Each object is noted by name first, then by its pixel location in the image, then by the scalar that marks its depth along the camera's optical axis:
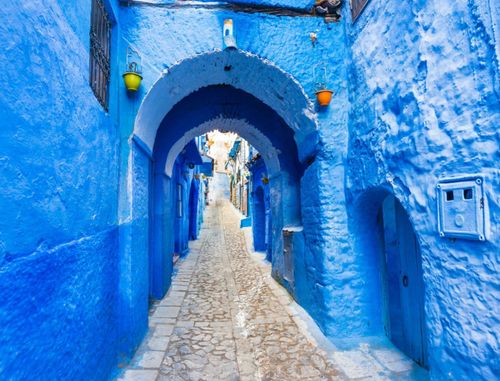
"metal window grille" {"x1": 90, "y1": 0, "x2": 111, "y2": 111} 2.75
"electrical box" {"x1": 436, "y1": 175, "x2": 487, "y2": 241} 1.89
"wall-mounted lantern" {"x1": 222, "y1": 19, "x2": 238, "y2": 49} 3.70
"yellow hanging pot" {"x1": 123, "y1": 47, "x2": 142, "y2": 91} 3.36
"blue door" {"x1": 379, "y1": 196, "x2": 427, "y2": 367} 3.15
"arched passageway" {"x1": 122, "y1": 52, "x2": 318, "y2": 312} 3.84
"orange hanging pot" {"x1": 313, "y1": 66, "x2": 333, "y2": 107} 3.81
